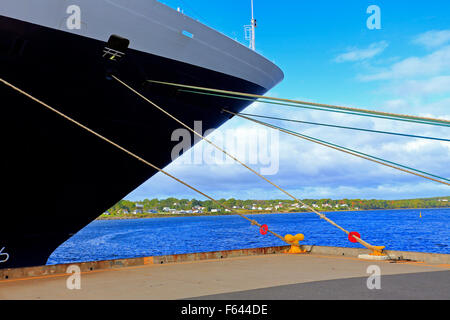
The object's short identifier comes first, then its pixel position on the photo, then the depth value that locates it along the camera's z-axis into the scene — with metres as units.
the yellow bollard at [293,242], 11.88
